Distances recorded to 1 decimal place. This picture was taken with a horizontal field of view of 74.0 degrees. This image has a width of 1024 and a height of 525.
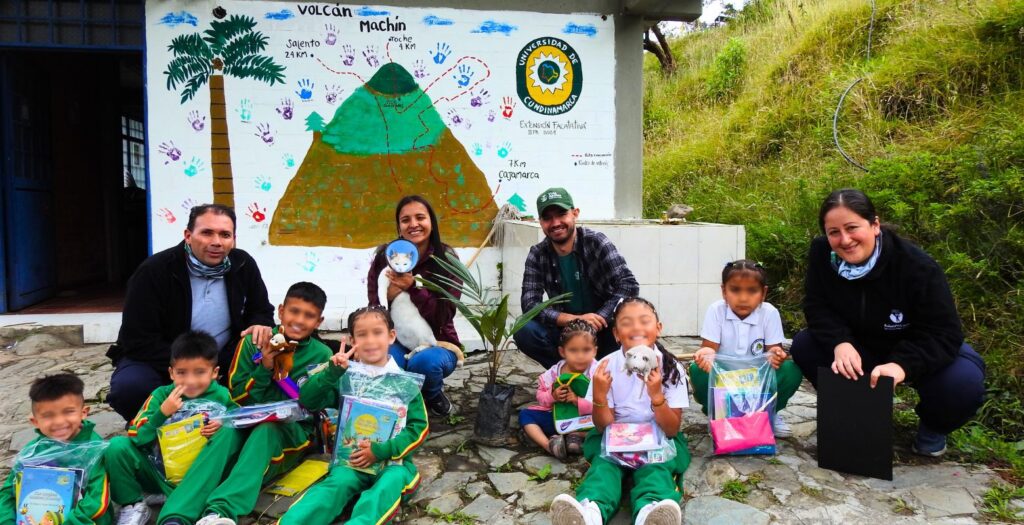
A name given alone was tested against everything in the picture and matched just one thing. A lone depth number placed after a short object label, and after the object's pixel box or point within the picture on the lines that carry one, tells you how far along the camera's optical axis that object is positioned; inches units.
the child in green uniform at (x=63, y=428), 98.7
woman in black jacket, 114.3
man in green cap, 145.6
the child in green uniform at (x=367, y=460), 99.5
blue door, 243.0
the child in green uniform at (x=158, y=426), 103.8
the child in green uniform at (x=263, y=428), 103.2
